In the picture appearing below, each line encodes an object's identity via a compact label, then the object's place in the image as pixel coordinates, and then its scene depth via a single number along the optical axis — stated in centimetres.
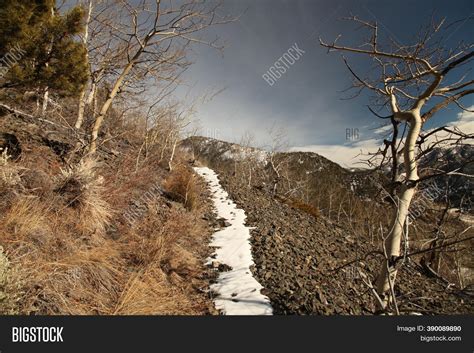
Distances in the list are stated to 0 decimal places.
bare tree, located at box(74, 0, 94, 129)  773
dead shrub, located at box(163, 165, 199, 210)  763
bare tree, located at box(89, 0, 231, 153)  597
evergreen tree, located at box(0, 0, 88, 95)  343
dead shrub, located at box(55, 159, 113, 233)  426
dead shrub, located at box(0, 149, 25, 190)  366
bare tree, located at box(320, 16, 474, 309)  177
